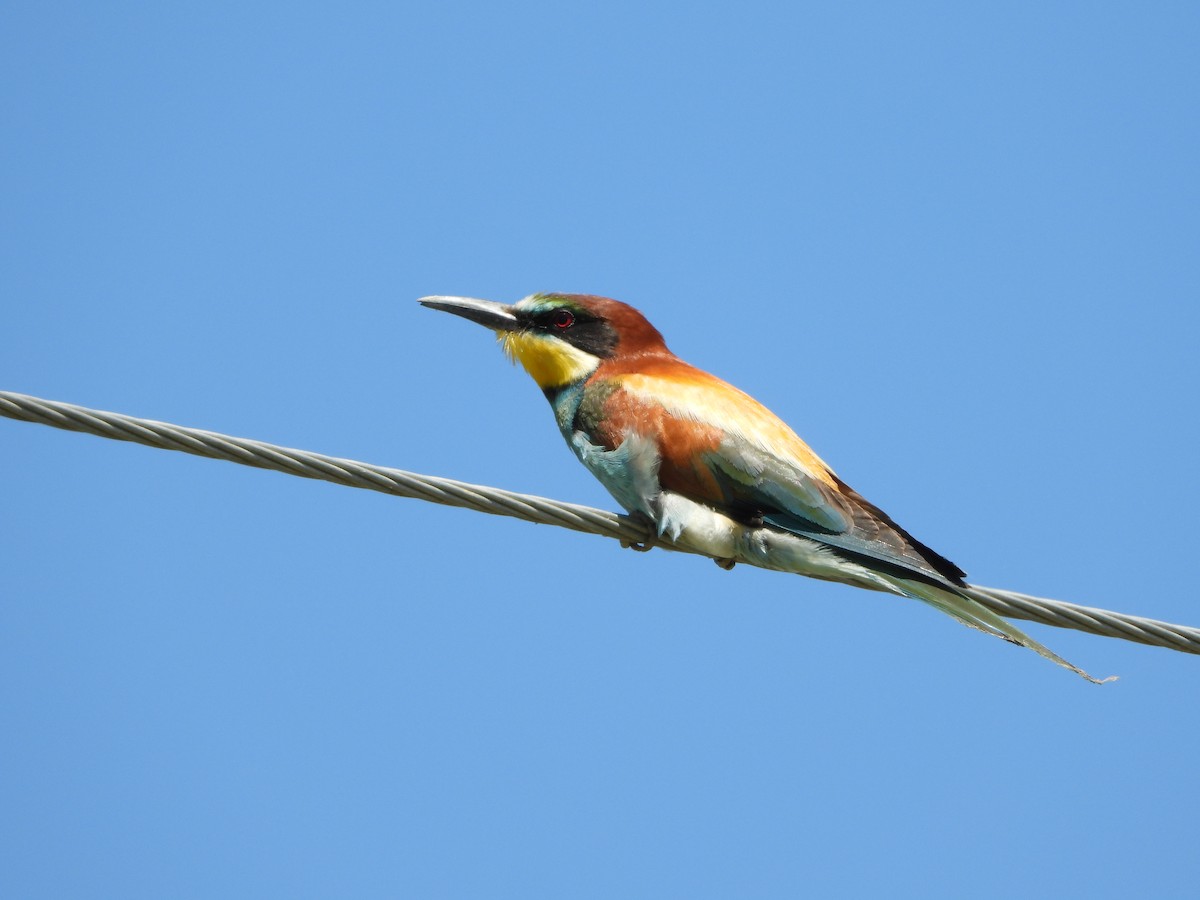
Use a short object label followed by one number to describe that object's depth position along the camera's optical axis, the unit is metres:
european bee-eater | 6.32
